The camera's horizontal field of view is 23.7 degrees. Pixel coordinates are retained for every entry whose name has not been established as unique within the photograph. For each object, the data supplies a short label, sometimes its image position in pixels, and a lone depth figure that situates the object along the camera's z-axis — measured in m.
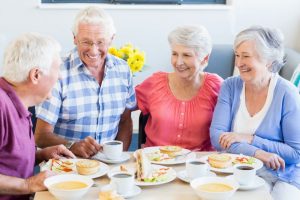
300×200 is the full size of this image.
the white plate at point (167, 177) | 2.65
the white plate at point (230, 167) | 2.80
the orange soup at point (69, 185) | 2.54
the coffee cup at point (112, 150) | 2.90
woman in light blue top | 3.09
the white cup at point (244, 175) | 2.63
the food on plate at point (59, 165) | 2.78
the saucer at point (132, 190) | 2.51
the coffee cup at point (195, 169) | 2.70
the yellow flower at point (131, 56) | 4.17
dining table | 2.57
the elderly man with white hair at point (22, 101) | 2.63
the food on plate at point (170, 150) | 2.99
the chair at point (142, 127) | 3.52
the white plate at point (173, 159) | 2.92
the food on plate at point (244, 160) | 2.89
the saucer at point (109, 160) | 2.90
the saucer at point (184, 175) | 2.71
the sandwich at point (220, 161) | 2.83
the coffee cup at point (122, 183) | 2.53
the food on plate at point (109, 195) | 2.44
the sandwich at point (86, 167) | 2.72
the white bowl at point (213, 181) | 2.49
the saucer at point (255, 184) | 2.63
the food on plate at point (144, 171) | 2.69
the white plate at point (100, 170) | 2.73
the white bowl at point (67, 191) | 2.47
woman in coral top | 3.35
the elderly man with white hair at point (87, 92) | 3.28
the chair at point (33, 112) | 3.67
